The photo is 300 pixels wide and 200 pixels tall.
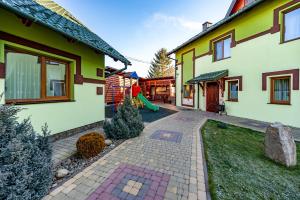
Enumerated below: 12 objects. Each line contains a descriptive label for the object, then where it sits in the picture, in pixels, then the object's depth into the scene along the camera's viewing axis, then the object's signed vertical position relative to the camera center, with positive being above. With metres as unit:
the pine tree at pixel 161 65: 40.56 +8.81
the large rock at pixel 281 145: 3.28 -1.07
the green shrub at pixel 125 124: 4.59 -0.85
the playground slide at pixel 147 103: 11.45 -0.51
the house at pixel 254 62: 6.30 +1.90
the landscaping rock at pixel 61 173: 2.61 -1.36
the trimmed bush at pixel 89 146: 3.34 -1.12
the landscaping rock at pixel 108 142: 4.16 -1.28
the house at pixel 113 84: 14.28 +1.25
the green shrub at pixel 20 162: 1.47 -0.71
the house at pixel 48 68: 3.27 +0.82
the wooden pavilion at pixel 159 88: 18.77 +1.28
